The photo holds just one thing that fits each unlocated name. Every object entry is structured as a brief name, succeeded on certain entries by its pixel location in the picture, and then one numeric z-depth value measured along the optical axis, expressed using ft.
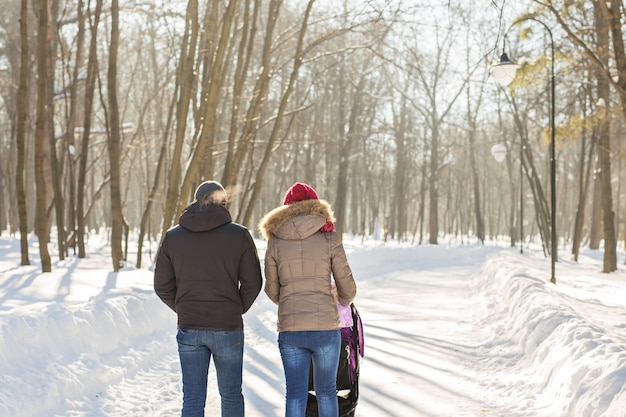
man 15.11
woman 15.48
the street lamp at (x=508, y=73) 48.55
